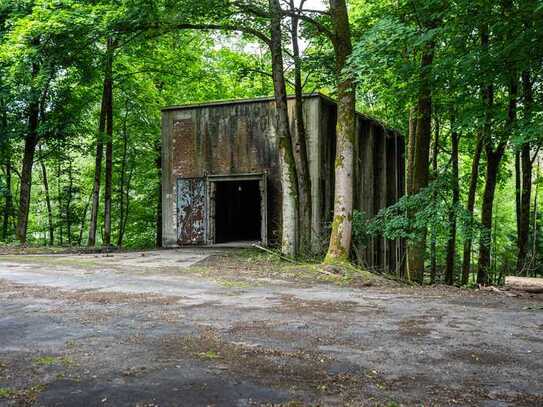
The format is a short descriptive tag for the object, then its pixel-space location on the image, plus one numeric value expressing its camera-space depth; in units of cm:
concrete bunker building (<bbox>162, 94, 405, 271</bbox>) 1498
